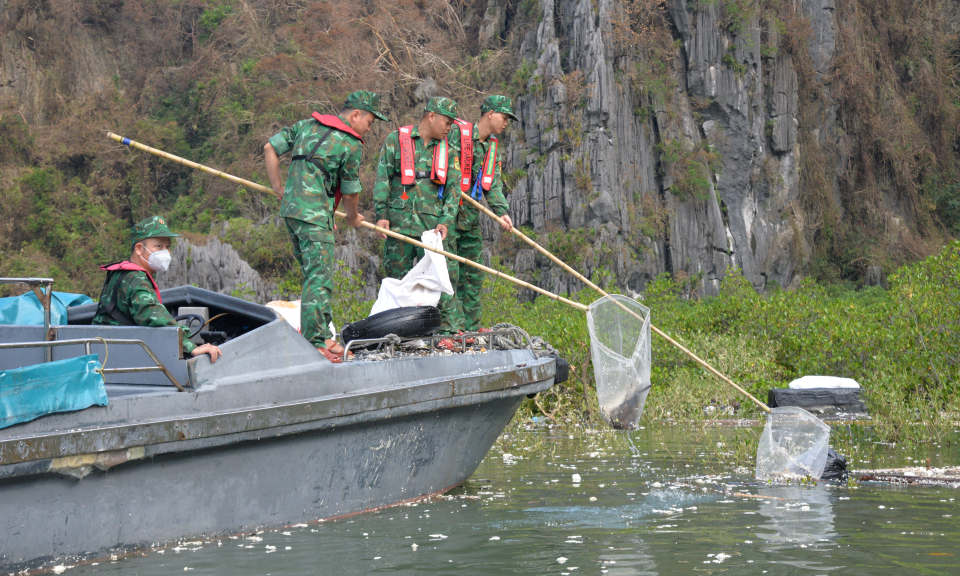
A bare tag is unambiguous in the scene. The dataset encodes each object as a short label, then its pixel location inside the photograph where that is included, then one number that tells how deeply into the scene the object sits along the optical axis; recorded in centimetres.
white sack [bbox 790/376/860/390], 2114
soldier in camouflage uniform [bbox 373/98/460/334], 1412
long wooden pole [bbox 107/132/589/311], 1095
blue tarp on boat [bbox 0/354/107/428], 743
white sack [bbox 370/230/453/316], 1245
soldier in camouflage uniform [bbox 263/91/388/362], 1149
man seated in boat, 895
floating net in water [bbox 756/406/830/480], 1227
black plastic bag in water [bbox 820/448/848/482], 1231
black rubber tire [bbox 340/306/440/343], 1174
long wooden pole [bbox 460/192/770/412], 1459
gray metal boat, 757
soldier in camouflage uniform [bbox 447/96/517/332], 1497
